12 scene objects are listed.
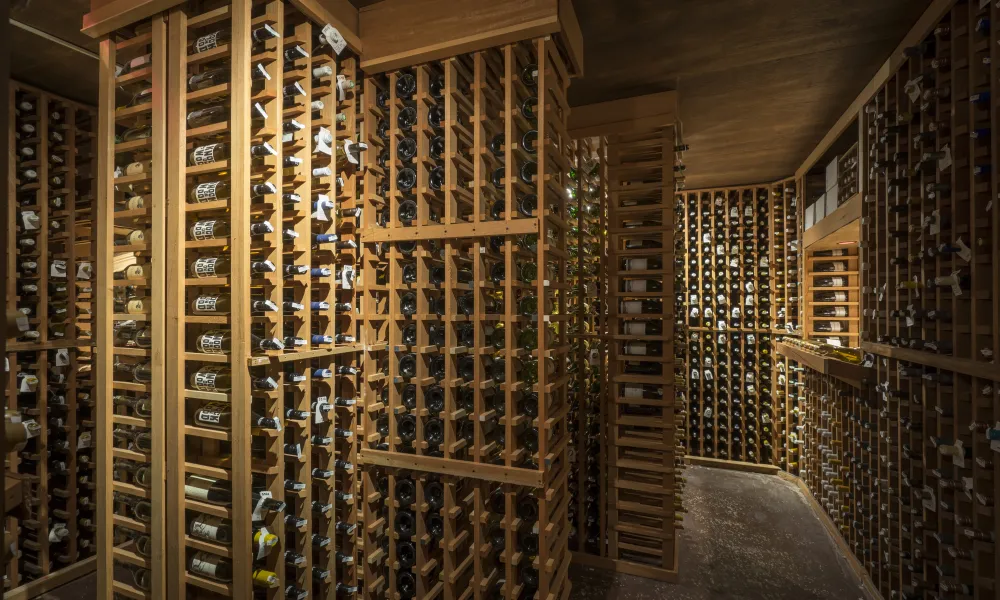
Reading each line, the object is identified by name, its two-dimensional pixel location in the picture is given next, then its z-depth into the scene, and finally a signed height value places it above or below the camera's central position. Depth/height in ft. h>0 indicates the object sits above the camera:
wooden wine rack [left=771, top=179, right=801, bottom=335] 16.71 +1.59
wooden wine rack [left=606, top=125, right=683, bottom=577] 10.48 -1.18
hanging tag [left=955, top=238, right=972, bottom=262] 6.84 +0.70
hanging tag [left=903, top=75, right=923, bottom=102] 7.91 +3.54
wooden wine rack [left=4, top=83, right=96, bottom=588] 10.12 -0.83
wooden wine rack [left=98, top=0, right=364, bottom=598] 6.30 +0.24
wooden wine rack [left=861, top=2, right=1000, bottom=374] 6.66 +1.63
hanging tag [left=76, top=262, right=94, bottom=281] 10.84 +0.76
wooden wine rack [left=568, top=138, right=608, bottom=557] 11.25 -1.68
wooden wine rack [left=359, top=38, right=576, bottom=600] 7.56 -0.47
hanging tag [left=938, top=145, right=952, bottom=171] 7.26 +2.13
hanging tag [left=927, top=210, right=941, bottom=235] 7.47 +1.22
